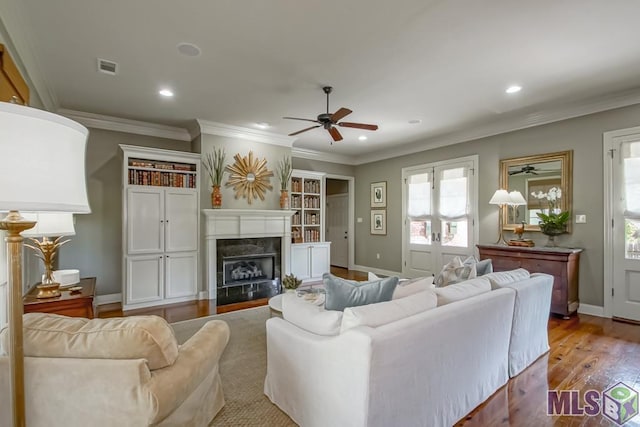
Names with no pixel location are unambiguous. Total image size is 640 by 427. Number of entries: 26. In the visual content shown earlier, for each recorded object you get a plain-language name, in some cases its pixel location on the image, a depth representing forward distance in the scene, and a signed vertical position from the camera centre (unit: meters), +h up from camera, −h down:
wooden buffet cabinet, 3.86 -0.69
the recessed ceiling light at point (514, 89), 3.58 +1.47
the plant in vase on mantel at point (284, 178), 5.58 +0.66
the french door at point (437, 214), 5.39 +0.00
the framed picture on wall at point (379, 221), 6.93 -0.16
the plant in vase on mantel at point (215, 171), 4.84 +0.68
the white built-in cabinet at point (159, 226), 4.34 -0.17
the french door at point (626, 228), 3.71 -0.17
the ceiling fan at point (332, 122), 3.36 +1.03
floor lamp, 0.87 +0.11
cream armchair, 1.14 -0.60
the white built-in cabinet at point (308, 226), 6.11 -0.25
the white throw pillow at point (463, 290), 2.03 -0.53
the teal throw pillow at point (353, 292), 1.87 -0.48
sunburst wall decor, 5.13 +0.63
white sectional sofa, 1.45 -0.82
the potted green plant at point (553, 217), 4.18 -0.04
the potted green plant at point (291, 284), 3.33 -0.76
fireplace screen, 5.00 -0.93
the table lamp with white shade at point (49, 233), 2.10 -0.13
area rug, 1.96 -1.29
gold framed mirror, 4.24 +0.49
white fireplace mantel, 4.79 -0.23
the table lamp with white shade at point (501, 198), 4.46 +0.23
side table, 2.34 -0.70
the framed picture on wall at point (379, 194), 6.91 +0.45
